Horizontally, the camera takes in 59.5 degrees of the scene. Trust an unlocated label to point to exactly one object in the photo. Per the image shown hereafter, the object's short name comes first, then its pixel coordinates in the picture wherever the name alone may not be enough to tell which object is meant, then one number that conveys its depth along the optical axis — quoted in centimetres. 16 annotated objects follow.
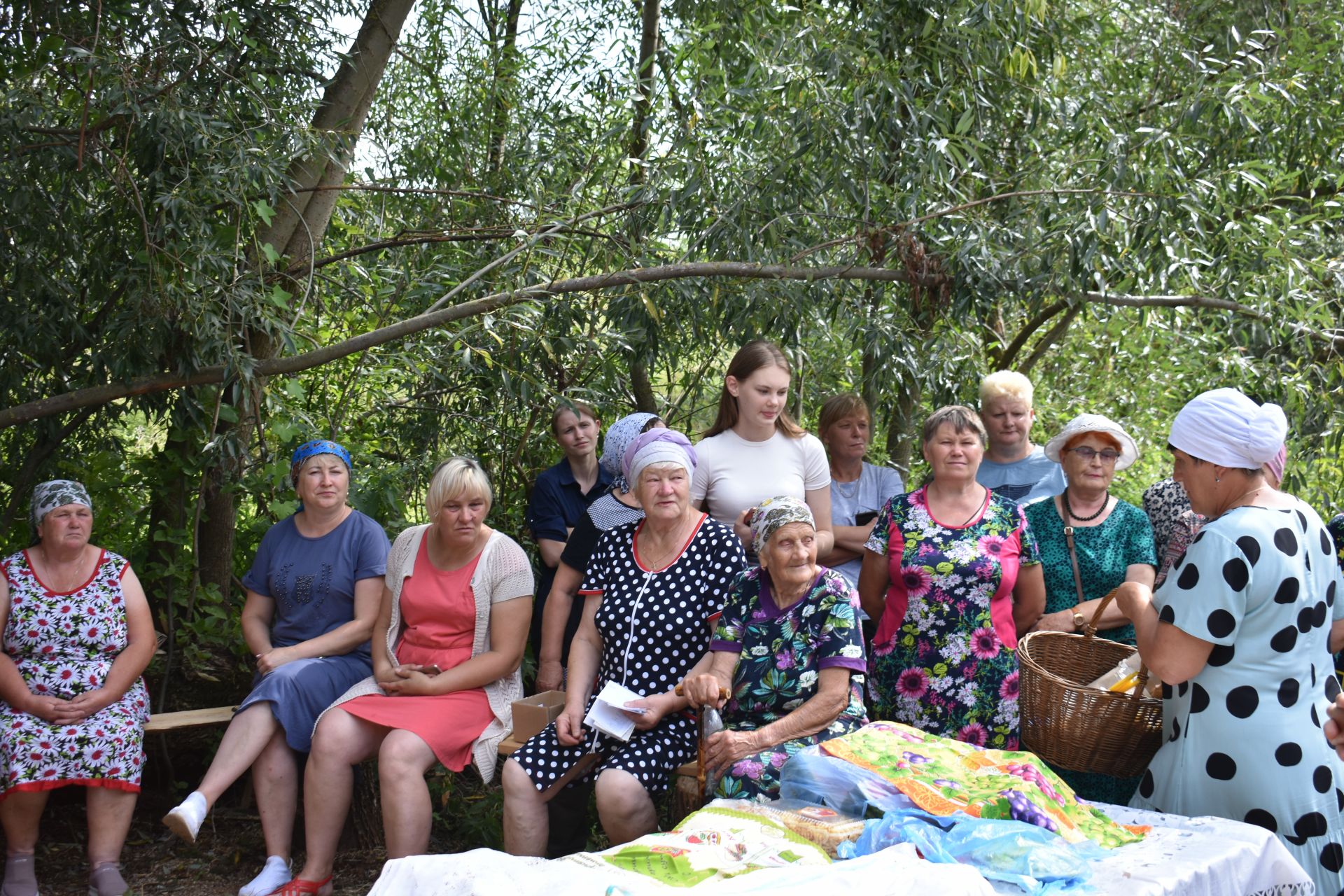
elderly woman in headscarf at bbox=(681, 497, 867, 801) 332
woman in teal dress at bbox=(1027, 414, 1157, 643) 398
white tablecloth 239
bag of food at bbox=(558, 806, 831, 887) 257
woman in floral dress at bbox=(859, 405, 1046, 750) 372
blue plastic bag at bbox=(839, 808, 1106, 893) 253
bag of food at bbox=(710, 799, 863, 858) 277
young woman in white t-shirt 422
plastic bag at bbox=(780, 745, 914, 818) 288
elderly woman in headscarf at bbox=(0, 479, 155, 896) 401
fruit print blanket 281
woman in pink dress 388
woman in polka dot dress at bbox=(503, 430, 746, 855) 356
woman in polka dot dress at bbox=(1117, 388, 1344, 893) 282
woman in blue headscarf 407
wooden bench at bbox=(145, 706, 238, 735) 435
